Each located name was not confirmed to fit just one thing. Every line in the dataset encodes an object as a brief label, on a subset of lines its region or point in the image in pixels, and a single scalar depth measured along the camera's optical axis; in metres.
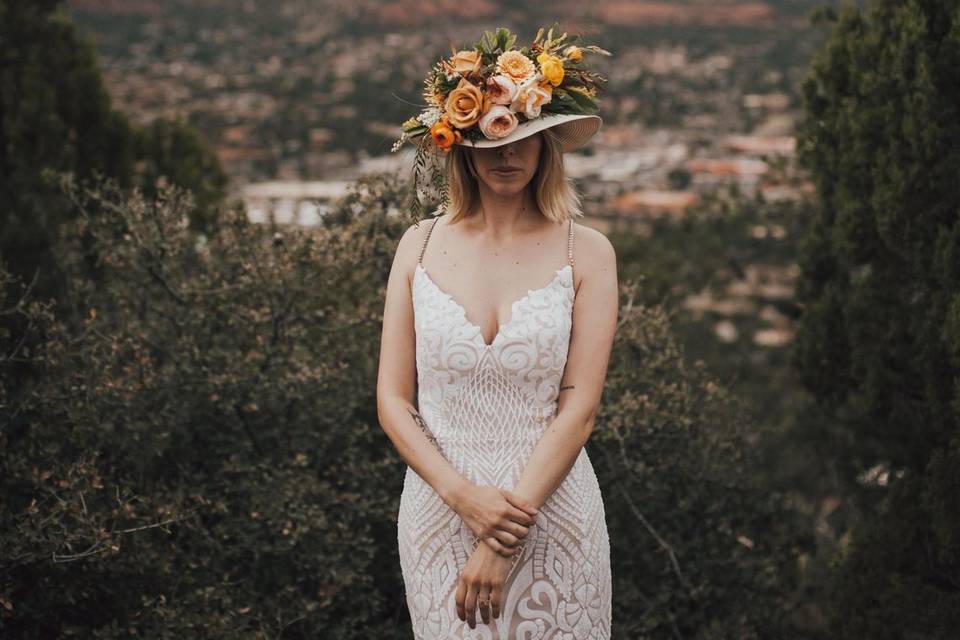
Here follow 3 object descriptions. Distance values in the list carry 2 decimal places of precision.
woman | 2.69
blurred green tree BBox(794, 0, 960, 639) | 4.60
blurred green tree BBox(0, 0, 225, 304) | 8.16
